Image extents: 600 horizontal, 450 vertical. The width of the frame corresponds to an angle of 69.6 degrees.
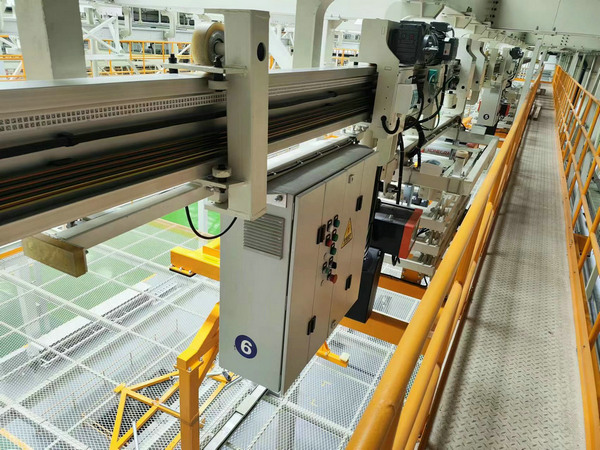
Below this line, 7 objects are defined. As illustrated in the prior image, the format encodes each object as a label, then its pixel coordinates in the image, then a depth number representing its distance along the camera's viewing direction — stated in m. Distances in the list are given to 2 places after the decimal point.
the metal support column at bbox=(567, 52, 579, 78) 16.01
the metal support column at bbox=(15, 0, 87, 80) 1.32
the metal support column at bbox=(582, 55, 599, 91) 15.26
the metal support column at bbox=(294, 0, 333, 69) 2.87
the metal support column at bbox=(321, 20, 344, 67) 5.42
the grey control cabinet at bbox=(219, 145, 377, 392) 2.24
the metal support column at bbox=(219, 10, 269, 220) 1.50
